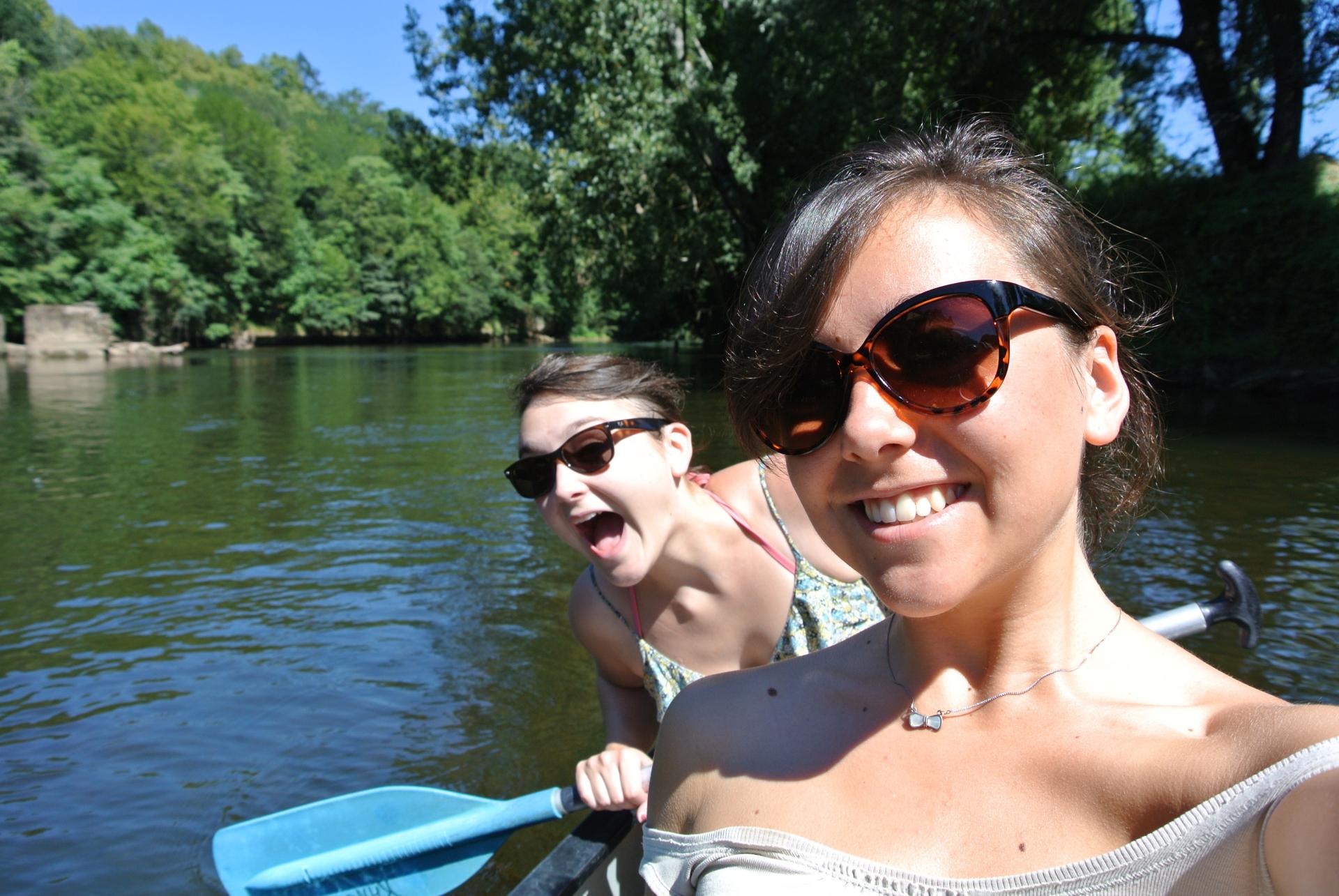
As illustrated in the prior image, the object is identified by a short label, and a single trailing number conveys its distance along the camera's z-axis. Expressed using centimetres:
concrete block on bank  3675
